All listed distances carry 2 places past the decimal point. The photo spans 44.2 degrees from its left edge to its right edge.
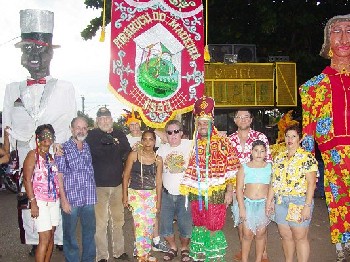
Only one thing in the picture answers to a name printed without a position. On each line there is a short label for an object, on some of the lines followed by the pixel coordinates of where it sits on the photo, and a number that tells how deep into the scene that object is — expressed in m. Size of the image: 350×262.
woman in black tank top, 4.85
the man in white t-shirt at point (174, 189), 5.17
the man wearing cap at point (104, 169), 5.11
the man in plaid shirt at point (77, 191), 4.52
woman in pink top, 4.27
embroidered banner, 6.04
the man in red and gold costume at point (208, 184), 4.61
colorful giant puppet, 4.84
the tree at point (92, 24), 13.91
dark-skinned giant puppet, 5.21
